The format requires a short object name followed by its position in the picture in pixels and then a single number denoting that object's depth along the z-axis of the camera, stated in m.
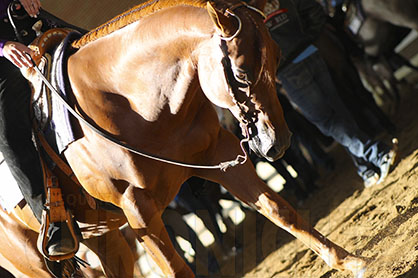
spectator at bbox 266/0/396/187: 10.98
